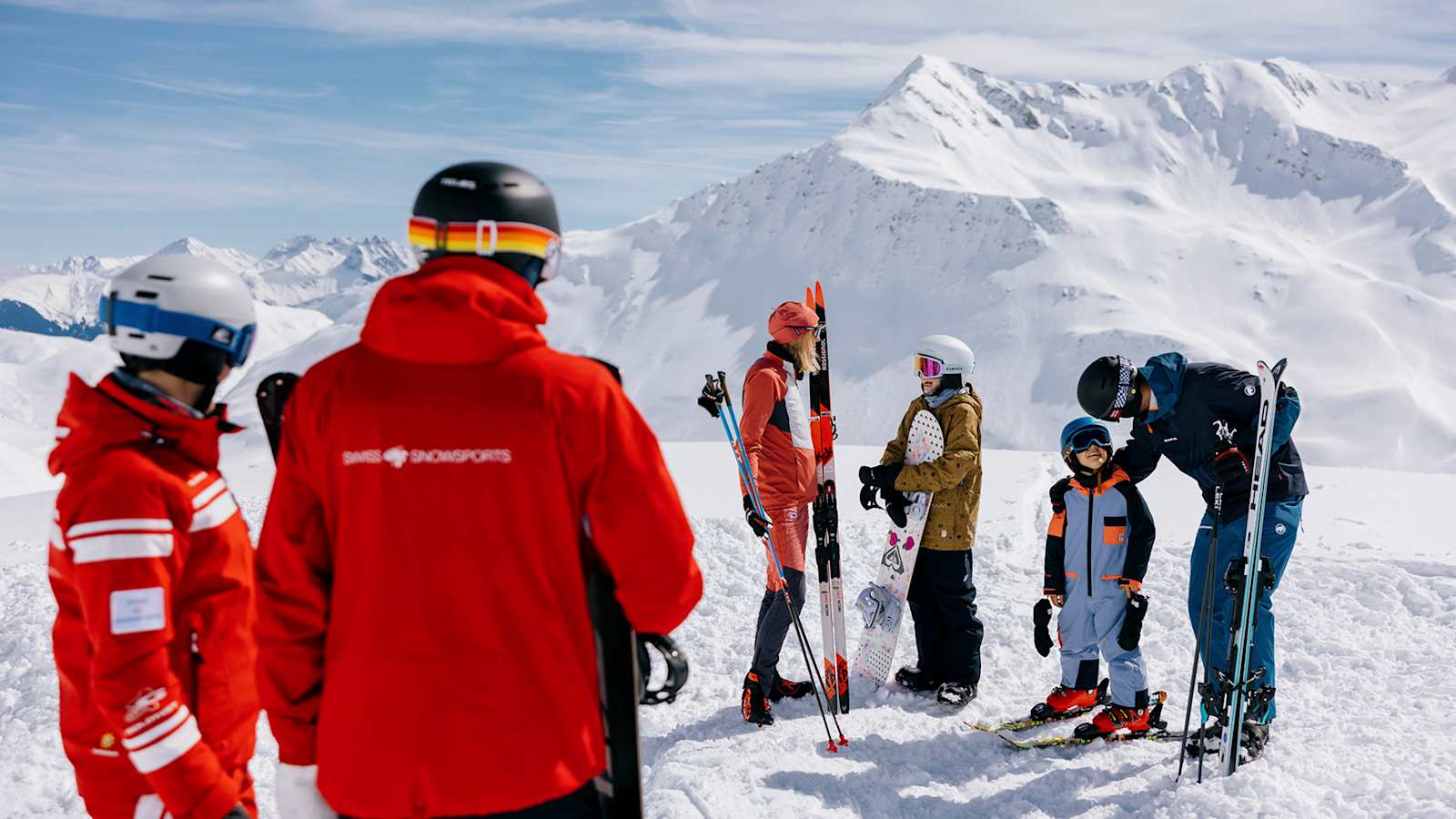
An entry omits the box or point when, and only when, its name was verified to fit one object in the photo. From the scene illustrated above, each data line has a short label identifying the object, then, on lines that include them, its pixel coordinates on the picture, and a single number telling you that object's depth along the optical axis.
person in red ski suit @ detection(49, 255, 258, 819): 2.28
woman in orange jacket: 5.88
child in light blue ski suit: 5.69
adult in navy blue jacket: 5.27
